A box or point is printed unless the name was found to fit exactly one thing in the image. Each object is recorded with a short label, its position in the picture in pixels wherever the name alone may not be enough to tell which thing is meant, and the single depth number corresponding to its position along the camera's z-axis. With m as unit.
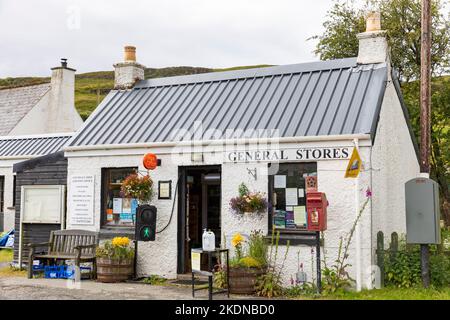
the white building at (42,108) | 28.48
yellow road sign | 10.10
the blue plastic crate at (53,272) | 13.02
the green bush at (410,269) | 10.53
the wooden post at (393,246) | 10.95
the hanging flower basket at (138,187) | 12.45
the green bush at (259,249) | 10.98
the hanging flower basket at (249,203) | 11.27
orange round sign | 12.36
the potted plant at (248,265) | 10.73
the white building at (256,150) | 10.90
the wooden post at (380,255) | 10.76
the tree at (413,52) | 25.08
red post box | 10.24
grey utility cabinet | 10.31
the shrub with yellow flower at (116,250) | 12.27
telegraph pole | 10.80
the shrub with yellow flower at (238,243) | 11.02
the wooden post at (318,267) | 10.21
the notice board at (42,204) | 14.38
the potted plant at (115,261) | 12.23
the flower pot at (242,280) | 10.71
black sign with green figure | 12.09
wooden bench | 12.77
